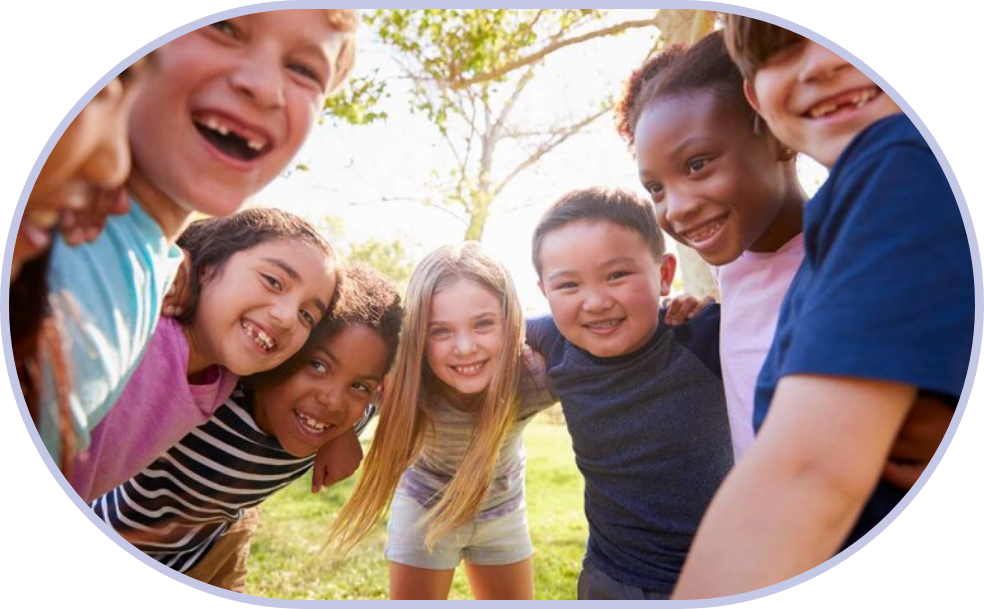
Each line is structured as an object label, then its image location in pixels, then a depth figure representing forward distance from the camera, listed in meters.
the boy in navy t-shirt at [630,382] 1.42
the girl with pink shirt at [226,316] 1.34
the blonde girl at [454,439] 1.44
